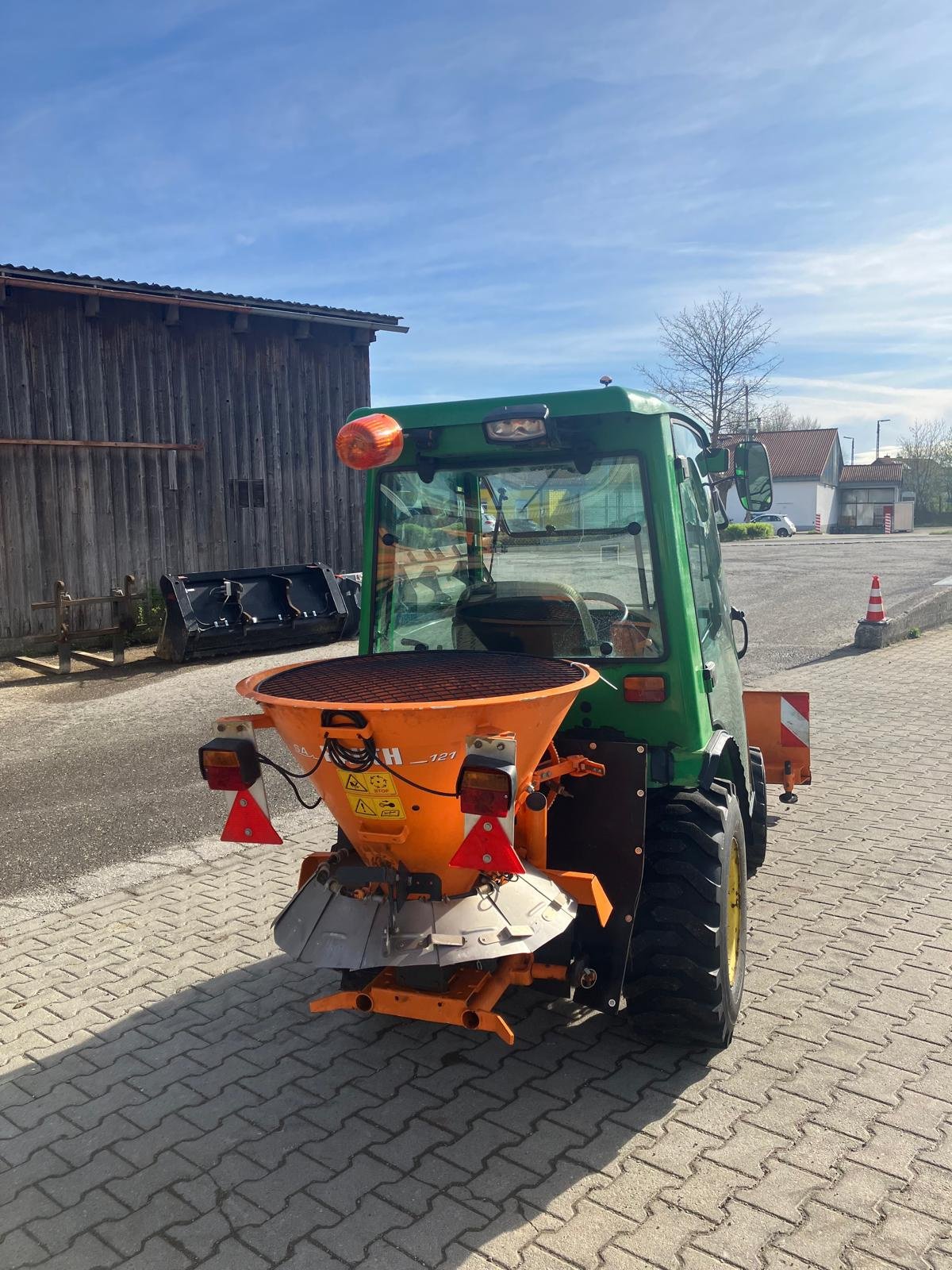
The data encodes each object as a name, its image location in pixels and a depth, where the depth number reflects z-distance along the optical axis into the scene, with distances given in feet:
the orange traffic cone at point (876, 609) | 43.98
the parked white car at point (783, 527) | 150.30
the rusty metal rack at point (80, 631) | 38.50
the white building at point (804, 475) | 190.08
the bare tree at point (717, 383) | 132.57
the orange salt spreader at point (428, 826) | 8.84
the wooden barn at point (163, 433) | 42.24
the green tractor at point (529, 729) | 9.27
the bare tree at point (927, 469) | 214.07
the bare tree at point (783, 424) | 245.16
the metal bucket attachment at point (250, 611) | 39.09
